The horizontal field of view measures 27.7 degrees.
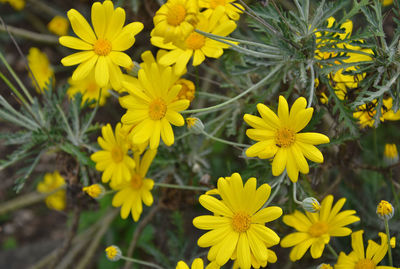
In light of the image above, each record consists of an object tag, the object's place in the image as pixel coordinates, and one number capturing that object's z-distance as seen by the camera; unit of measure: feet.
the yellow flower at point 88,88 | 2.35
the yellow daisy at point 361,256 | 1.71
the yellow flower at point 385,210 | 1.65
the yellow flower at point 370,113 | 1.79
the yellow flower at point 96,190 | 1.87
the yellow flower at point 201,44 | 1.68
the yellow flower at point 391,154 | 1.89
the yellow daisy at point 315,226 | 1.77
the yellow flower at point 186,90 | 1.78
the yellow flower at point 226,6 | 1.72
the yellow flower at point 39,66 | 2.55
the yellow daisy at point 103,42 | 1.70
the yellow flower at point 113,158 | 1.85
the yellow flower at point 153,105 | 1.69
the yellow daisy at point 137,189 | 1.86
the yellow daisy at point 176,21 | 1.58
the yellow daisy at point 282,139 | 1.62
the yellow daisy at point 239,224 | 1.63
